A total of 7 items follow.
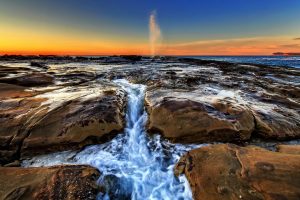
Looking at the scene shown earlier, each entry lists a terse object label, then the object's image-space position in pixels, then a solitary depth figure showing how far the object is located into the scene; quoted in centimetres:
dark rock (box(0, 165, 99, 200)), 267
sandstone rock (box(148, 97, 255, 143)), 422
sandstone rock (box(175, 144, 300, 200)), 257
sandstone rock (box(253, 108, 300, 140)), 425
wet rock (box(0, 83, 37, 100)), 651
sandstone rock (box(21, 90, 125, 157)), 402
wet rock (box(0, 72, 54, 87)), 829
